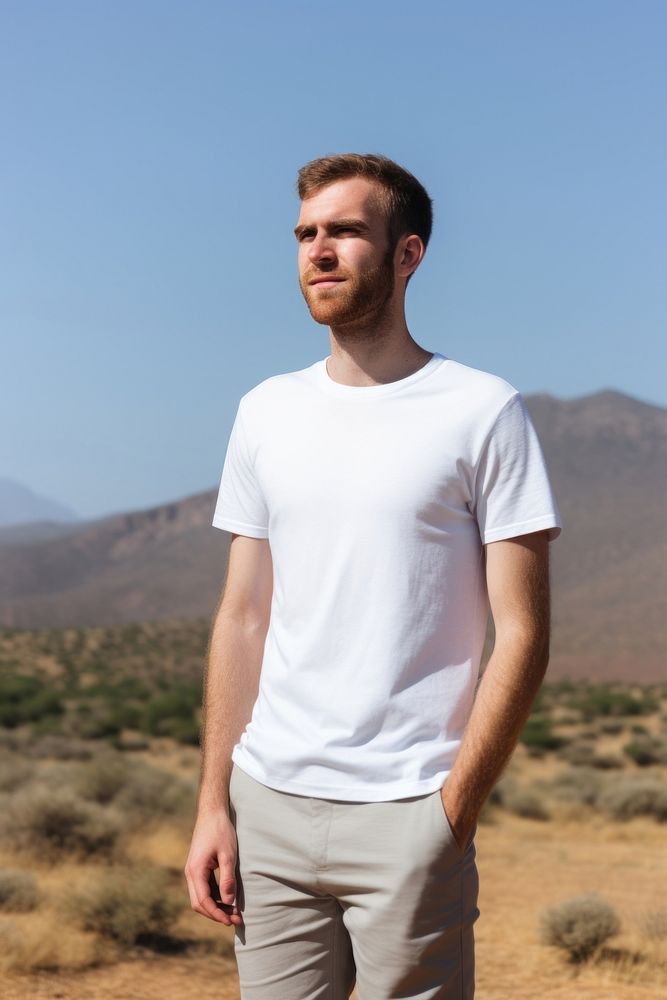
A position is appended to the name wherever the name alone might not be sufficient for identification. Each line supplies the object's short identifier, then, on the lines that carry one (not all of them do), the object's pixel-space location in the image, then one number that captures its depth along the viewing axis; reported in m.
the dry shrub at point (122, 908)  9.02
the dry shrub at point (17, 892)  9.35
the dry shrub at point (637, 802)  16.33
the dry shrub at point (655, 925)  9.37
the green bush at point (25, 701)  28.92
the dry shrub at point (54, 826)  11.66
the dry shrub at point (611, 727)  30.12
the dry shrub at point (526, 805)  16.72
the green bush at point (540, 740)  25.05
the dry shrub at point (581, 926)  9.12
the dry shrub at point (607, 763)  22.59
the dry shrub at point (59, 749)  20.81
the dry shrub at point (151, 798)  13.09
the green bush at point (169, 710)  27.78
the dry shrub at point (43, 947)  8.03
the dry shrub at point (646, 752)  23.17
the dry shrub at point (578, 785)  17.25
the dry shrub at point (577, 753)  22.89
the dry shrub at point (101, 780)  14.16
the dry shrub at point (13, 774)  14.28
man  2.34
